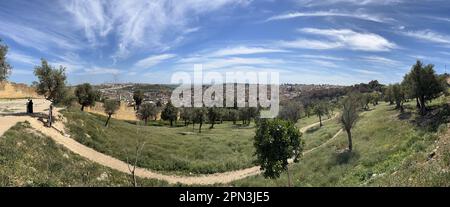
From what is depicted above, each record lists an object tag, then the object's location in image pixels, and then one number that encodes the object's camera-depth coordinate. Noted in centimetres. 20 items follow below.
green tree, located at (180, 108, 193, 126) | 10265
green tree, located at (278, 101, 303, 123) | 9848
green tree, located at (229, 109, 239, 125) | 13005
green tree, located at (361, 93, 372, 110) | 10760
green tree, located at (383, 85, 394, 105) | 9076
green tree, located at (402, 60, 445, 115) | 5378
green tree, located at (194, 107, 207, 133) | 9446
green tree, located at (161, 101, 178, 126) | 10794
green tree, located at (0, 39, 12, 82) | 4043
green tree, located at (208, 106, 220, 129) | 10325
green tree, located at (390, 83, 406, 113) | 7212
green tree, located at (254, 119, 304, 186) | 2972
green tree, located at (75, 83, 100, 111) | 7900
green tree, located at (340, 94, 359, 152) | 4647
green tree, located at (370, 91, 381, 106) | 12459
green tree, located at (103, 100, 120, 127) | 7651
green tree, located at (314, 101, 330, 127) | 9100
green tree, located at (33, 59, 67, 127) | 4372
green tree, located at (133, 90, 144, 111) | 11606
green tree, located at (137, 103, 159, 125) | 10831
